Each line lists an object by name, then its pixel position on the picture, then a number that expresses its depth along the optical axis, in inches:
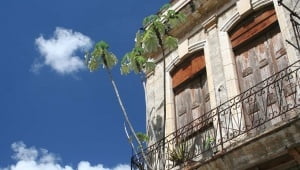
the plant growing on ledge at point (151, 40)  438.0
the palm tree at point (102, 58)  454.9
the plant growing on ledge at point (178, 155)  398.9
